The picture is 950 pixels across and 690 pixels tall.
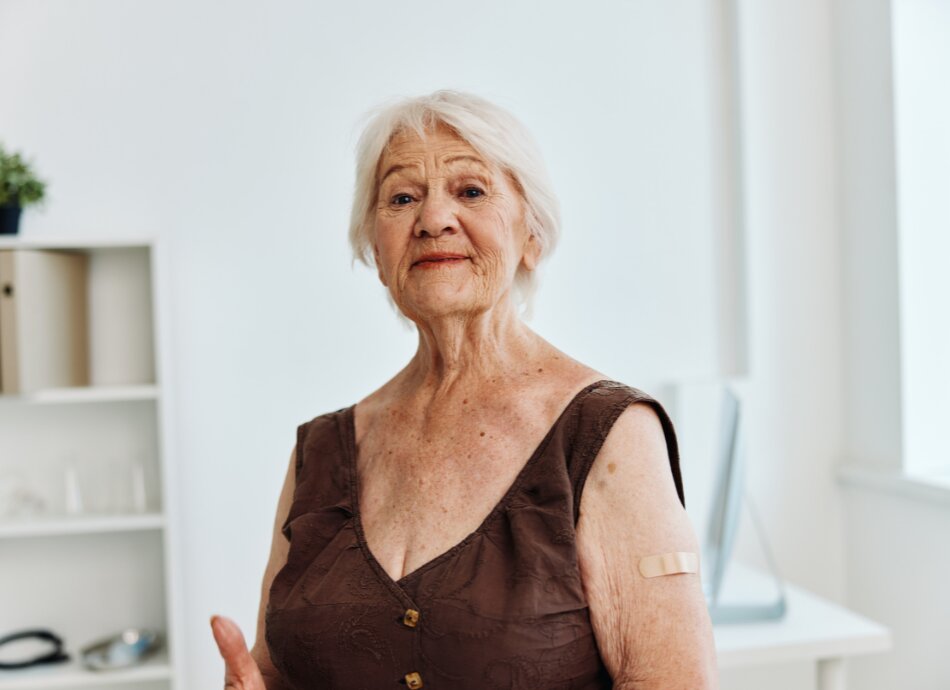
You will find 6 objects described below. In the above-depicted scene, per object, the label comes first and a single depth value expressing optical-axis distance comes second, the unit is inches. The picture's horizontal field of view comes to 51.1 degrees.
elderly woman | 45.8
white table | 86.4
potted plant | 105.7
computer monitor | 90.4
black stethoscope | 107.8
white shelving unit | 113.9
